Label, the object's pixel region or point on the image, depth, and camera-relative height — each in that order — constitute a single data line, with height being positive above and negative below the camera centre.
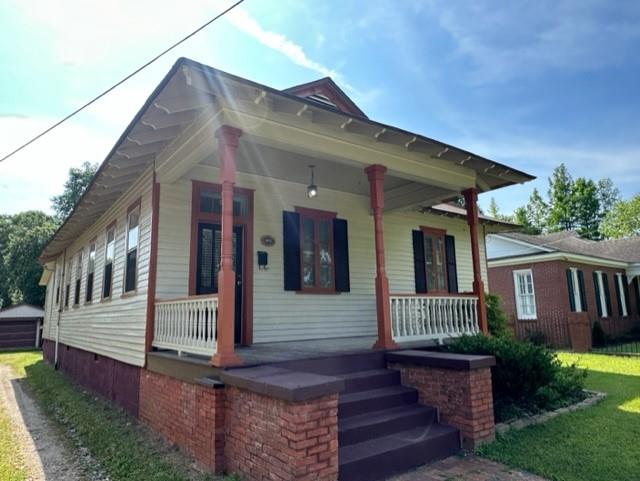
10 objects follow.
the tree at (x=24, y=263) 27.69 +3.34
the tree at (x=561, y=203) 37.34 +8.74
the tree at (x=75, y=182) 31.75 +10.10
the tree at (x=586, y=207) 36.75 +8.12
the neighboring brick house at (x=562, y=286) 13.62 +0.35
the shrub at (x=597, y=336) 13.72 -1.42
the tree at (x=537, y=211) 39.22 +8.54
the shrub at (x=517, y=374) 5.05 -1.00
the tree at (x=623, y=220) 35.69 +6.80
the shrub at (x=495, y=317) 8.88 -0.46
